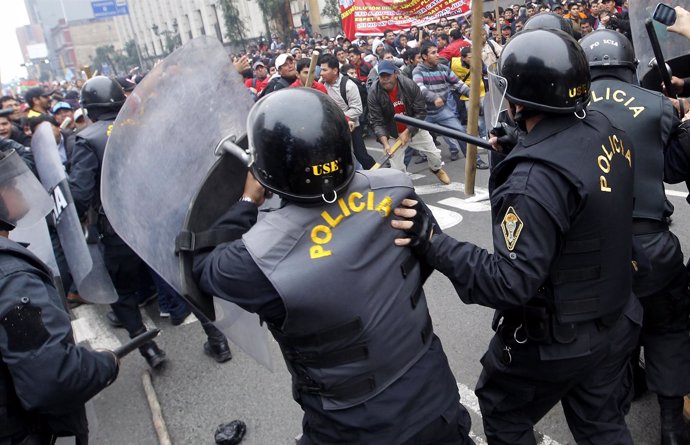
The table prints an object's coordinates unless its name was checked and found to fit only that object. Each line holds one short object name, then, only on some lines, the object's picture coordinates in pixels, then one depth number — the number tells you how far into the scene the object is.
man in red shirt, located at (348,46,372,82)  11.52
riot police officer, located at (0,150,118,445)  1.77
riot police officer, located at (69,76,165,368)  3.65
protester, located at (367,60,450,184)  6.91
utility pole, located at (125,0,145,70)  64.82
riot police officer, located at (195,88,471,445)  1.56
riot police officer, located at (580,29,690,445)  2.35
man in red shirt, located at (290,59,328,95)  7.27
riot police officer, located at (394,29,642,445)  1.73
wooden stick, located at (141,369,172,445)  3.14
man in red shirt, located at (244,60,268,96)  10.75
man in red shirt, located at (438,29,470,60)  9.28
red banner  9.77
